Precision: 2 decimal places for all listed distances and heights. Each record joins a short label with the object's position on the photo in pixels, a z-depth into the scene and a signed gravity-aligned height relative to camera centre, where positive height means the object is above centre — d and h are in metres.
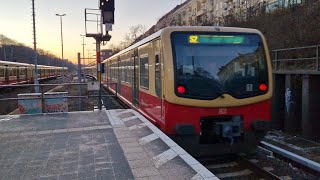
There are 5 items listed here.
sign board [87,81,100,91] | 8.02 -0.21
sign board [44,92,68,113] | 8.14 -0.80
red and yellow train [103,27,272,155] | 5.16 -0.17
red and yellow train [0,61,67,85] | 22.24 +0.81
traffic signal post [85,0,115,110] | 8.49 +2.38
